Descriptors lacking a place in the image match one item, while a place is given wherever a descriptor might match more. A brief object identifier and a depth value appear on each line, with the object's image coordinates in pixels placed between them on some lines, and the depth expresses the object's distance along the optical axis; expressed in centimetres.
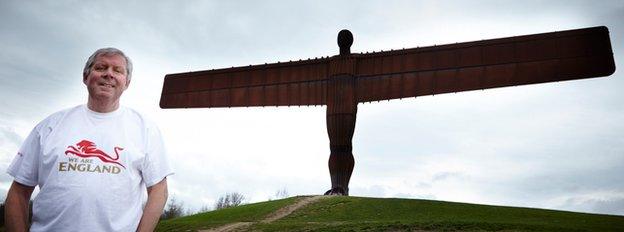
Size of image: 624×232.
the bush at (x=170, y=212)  4488
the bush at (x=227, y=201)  5367
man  253
